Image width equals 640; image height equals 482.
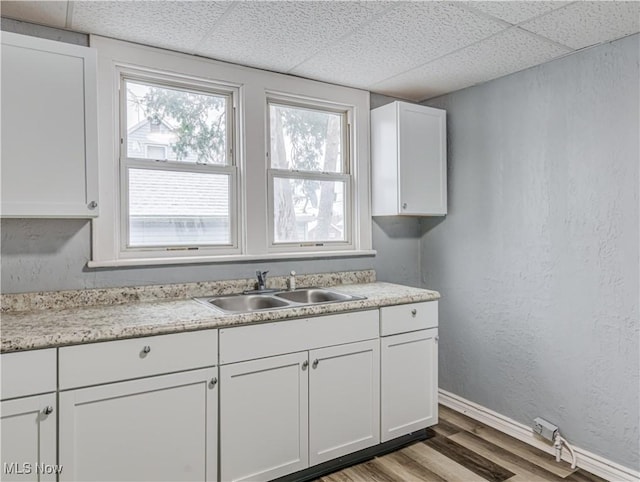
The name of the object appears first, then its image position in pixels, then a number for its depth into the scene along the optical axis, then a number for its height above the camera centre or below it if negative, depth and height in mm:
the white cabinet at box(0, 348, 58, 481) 1553 -660
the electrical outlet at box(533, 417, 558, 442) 2492 -1139
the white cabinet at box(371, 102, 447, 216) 2959 +521
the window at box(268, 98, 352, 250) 2889 +405
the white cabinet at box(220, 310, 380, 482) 2002 -810
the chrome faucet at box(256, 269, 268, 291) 2643 -277
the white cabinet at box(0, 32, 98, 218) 1794 +456
